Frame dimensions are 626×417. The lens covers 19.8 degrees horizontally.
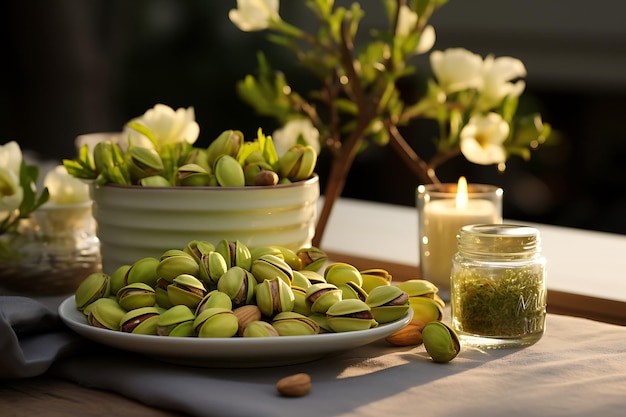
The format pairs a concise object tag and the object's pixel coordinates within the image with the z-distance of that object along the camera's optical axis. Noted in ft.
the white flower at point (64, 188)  3.62
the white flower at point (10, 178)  3.43
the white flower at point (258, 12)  3.82
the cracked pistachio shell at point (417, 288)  3.16
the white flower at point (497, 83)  3.76
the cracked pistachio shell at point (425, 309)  3.13
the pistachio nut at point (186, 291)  2.95
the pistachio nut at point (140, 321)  2.92
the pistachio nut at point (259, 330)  2.87
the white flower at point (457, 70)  3.76
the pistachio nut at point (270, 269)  3.00
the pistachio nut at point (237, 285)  2.95
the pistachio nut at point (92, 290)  3.05
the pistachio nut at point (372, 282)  3.16
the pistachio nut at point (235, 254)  3.05
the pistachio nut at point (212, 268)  3.00
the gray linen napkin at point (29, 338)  2.91
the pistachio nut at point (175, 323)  2.90
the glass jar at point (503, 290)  3.09
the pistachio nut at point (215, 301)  2.92
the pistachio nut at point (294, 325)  2.89
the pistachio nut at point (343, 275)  3.10
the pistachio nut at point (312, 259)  3.20
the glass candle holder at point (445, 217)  3.54
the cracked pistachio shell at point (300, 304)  2.98
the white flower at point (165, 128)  3.53
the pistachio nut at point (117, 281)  3.08
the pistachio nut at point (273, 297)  2.93
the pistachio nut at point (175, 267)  3.01
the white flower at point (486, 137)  3.68
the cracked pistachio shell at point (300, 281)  3.03
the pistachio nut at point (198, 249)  3.06
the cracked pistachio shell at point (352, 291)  3.03
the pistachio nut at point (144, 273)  3.07
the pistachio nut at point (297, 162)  3.34
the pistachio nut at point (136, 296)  2.99
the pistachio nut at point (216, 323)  2.86
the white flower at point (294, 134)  3.79
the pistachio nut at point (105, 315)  2.96
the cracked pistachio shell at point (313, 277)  3.08
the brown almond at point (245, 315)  2.90
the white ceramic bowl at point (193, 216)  3.26
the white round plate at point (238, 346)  2.84
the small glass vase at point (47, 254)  3.52
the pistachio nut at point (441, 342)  2.97
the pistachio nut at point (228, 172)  3.27
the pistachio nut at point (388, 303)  2.98
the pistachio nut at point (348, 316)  2.91
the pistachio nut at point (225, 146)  3.33
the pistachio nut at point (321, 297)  2.94
